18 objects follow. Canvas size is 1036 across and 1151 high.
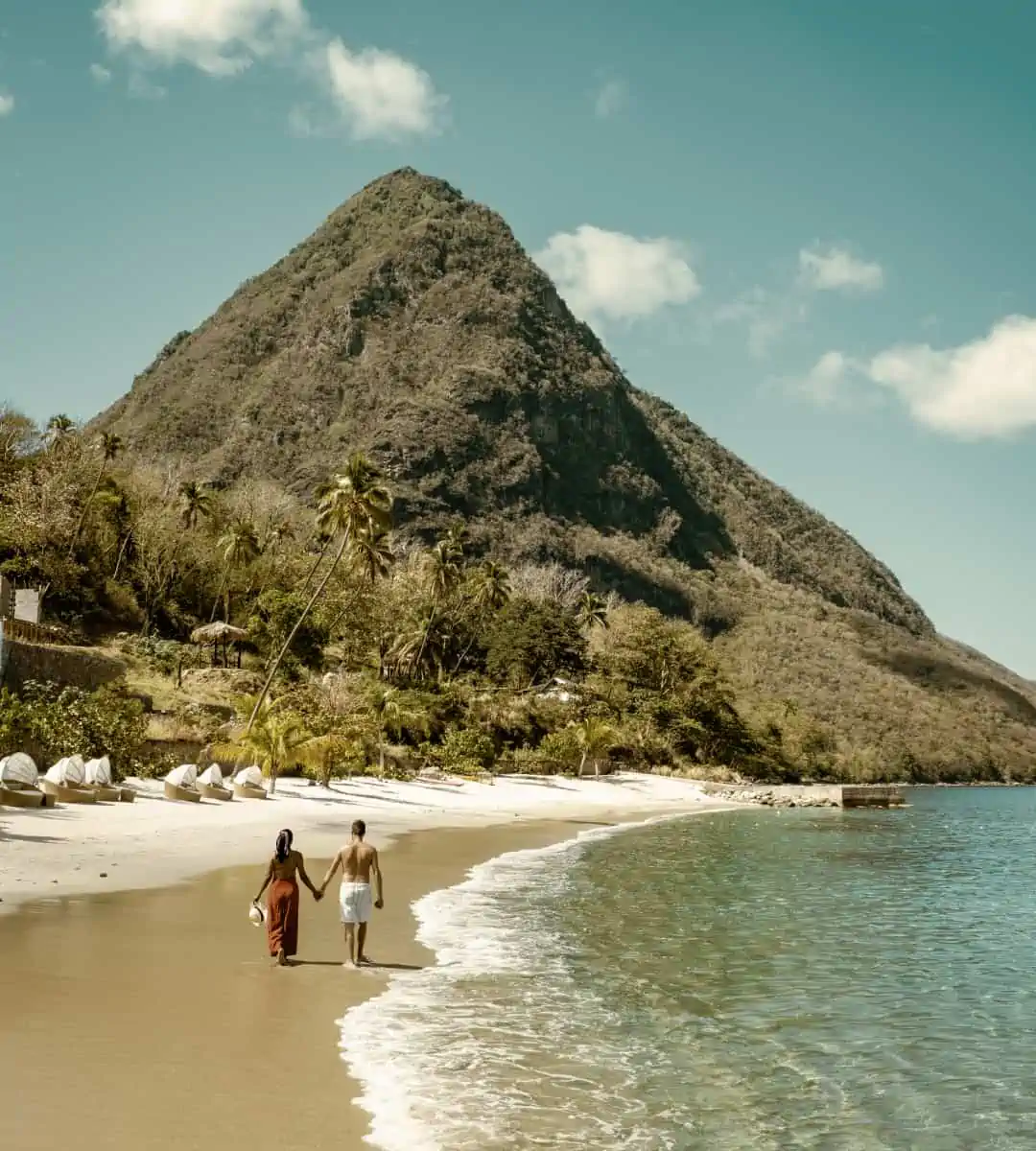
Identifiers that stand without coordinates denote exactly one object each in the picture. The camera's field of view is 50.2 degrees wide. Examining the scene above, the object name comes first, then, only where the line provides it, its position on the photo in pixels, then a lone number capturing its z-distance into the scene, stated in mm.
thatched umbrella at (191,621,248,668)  55188
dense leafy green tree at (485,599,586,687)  77438
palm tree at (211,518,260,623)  66312
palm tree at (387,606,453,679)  73000
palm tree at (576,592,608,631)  104188
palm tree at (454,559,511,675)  85125
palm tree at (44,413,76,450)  64500
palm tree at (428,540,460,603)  74250
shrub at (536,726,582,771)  68688
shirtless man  12805
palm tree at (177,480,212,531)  70000
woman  12297
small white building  46969
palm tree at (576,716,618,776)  69438
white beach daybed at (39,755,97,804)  25938
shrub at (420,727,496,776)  55938
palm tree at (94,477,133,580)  66125
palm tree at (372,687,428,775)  51125
